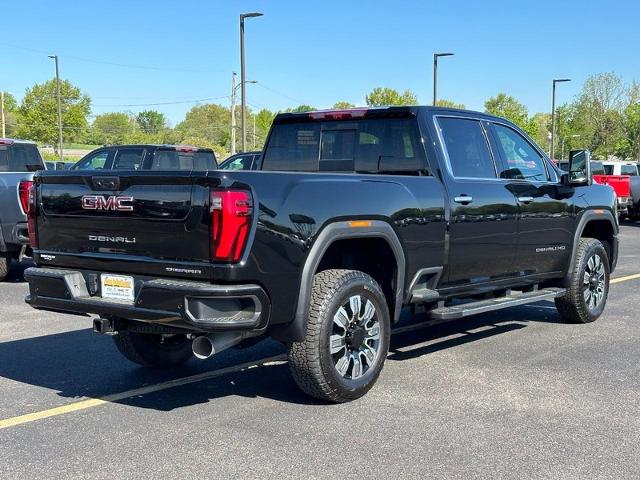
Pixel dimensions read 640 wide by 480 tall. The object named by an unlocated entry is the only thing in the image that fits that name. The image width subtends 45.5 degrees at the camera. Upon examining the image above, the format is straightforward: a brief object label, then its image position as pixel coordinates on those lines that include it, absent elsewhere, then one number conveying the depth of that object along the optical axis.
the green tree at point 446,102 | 90.95
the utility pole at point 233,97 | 48.66
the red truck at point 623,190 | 22.57
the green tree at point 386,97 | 75.31
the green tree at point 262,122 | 103.18
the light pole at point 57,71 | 42.56
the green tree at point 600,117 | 64.06
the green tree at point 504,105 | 79.09
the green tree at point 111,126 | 110.88
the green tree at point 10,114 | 78.99
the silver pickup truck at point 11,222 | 10.09
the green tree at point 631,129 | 63.62
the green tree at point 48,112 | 69.38
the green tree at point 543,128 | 91.71
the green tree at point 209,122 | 119.06
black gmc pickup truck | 4.27
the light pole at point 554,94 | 47.38
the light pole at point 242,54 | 26.14
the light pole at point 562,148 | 72.50
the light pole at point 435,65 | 37.03
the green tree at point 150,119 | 144.00
